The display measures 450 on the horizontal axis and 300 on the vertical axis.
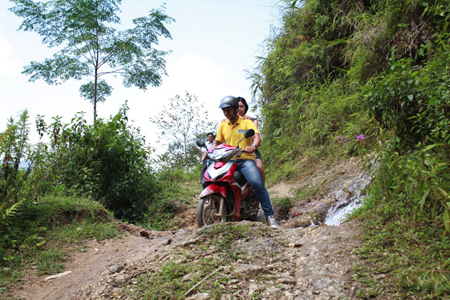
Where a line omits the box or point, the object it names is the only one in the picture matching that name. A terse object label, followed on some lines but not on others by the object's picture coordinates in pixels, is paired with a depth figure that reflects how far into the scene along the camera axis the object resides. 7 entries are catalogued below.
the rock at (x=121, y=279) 3.28
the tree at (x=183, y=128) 20.98
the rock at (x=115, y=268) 3.62
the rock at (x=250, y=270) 3.07
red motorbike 4.86
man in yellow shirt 5.20
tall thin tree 16.03
